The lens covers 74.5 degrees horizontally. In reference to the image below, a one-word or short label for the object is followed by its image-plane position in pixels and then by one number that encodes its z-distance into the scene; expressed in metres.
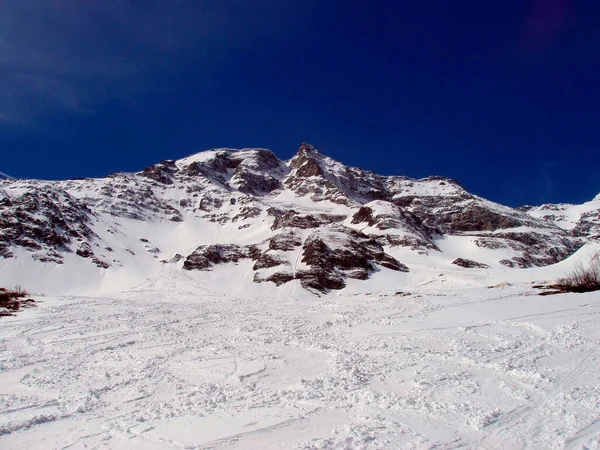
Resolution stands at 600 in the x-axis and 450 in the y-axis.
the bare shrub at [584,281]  23.31
